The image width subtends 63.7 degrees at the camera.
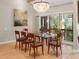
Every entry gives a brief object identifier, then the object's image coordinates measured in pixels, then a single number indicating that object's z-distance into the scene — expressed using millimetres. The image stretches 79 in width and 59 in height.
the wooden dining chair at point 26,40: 3119
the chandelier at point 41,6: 3182
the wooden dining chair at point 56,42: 2734
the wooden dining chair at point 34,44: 2648
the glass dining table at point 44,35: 3169
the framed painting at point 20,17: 4553
